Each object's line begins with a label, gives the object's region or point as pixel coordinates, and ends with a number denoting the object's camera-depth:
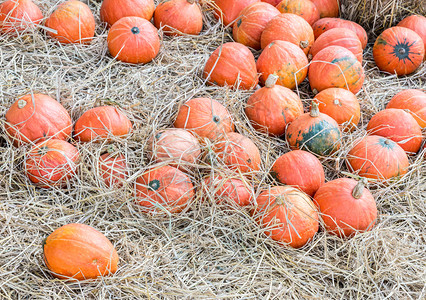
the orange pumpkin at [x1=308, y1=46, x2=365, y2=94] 4.20
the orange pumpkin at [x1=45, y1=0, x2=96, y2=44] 4.54
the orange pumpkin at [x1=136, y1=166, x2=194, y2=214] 3.15
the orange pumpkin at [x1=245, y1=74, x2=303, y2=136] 3.83
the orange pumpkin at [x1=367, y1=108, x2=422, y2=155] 3.76
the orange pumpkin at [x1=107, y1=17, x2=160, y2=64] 4.39
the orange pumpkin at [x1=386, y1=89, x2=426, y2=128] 4.00
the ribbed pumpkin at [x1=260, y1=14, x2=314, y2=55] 4.49
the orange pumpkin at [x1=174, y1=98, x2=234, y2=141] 3.62
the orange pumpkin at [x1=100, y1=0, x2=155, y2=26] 4.76
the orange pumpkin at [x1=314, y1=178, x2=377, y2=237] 3.09
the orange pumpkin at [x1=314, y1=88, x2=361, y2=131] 3.95
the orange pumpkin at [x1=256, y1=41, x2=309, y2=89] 4.22
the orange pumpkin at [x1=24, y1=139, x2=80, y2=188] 3.25
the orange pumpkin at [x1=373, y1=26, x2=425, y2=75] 4.69
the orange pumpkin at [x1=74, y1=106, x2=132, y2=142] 3.52
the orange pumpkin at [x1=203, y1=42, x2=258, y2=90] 4.17
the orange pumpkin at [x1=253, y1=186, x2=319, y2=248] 3.01
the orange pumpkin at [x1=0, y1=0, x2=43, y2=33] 4.54
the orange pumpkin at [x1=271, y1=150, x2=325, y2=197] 3.33
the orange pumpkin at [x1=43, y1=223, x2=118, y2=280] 2.58
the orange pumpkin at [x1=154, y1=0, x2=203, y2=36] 4.84
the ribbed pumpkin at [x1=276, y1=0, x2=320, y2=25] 4.93
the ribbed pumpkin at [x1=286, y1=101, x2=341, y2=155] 3.62
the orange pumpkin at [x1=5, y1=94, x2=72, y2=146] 3.40
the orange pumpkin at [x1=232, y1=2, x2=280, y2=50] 4.73
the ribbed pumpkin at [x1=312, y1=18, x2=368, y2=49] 4.88
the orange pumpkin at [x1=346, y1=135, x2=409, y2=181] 3.50
